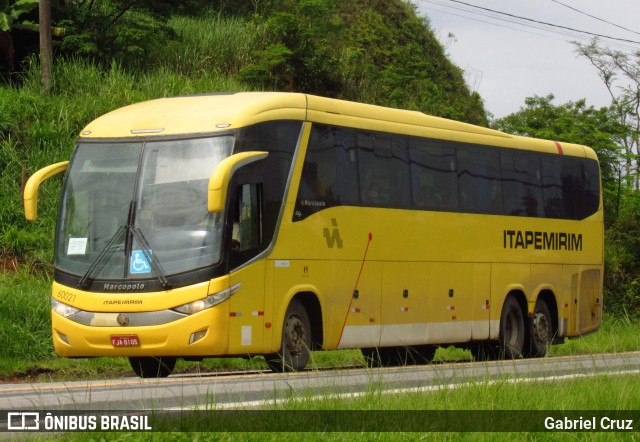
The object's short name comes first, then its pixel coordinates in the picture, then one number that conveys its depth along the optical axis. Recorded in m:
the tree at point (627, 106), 36.47
